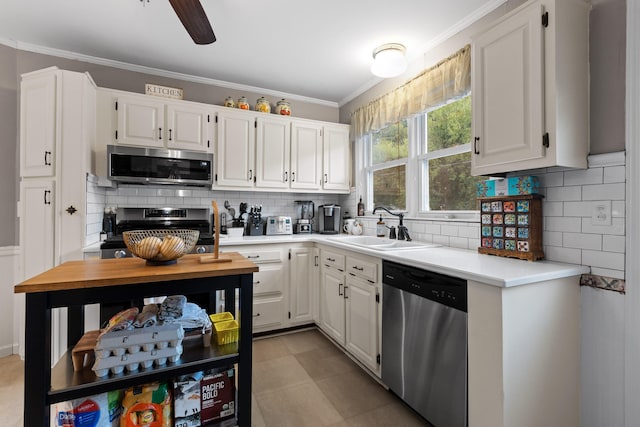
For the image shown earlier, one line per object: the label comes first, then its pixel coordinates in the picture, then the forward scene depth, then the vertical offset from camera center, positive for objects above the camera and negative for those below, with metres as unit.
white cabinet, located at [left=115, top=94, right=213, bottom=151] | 2.70 +0.85
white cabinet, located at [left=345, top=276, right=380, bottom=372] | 2.11 -0.80
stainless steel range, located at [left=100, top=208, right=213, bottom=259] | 2.64 -0.07
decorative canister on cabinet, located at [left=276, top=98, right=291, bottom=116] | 3.40 +1.20
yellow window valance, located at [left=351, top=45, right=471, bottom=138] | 2.16 +1.03
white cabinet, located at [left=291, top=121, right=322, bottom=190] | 3.40 +0.68
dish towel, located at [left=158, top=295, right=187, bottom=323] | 1.33 -0.44
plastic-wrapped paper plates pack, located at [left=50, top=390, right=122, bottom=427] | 1.10 -0.73
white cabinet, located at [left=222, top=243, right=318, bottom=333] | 2.87 -0.68
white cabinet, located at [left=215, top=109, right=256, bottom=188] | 3.05 +0.67
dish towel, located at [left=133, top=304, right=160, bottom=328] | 1.23 -0.44
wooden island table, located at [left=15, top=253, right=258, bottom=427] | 1.03 -0.36
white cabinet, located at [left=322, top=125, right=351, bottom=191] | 3.57 +0.67
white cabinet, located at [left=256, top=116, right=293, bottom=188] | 3.23 +0.68
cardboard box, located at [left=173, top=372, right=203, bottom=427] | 1.22 -0.76
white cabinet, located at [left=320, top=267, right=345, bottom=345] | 2.54 -0.79
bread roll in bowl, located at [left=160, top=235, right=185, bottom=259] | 1.25 -0.13
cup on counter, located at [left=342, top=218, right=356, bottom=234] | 3.43 -0.11
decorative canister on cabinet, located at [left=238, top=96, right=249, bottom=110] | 3.22 +1.17
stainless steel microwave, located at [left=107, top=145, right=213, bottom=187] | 2.52 +0.43
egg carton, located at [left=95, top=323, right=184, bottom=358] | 1.14 -0.49
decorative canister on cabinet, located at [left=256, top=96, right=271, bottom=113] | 3.31 +1.19
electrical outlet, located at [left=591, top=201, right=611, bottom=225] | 1.45 +0.01
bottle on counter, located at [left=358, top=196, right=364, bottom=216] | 3.46 +0.07
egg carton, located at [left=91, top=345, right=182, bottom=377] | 1.13 -0.56
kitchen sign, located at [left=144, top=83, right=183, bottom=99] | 2.83 +1.17
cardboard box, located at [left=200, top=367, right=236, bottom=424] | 1.27 -0.78
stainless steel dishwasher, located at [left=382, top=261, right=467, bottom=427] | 1.48 -0.70
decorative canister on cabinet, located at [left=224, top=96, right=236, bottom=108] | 3.18 +1.18
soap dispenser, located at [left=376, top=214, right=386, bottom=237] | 2.93 -0.14
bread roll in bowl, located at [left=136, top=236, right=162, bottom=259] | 1.24 -0.13
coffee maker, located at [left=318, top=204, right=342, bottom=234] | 3.60 -0.05
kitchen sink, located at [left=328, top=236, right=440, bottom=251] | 2.38 -0.24
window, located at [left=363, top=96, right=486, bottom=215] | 2.35 +0.48
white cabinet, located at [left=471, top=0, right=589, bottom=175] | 1.44 +0.65
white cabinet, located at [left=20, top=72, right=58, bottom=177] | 2.31 +0.67
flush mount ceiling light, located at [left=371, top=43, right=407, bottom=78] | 2.38 +1.19
